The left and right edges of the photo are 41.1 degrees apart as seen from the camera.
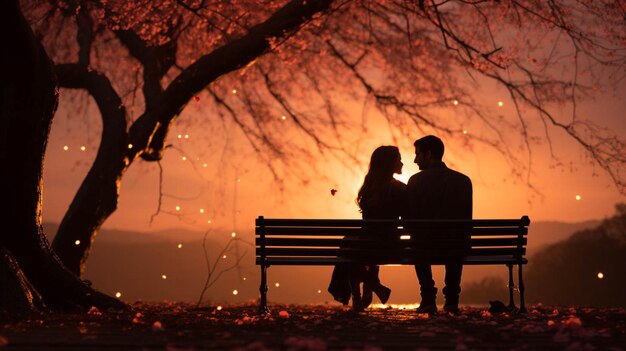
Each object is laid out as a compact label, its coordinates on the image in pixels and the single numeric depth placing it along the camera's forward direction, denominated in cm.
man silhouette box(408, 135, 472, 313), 857
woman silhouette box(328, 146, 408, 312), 873
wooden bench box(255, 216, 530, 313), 842
